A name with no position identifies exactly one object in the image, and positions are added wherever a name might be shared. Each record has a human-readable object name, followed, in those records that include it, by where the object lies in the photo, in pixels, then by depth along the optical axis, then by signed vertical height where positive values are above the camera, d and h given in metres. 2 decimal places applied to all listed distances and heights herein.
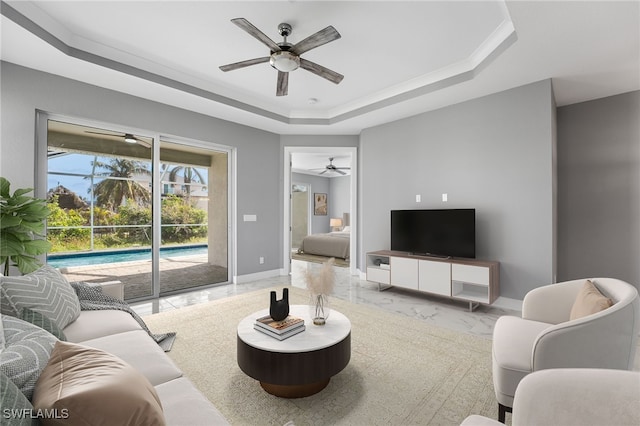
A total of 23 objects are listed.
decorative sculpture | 1.95 -0.63
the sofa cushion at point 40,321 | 1.43 -0.53
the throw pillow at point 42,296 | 1.64 -0.50
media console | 3.41 -0.78
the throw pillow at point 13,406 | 0.67 -0.46
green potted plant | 2.55 -0.12
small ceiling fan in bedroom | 8.55 +1.45
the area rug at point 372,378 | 1.69 -1.14
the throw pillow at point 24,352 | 0.85 -0.45
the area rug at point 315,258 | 6.69 -1.12
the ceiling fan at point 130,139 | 3.80 +1.00
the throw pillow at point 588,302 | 1.49 -0.46
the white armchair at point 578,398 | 0.79 -0.52
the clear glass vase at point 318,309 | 2.07 -0.69
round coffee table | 1.70 -0.86
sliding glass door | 3.47 +0.06
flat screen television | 3.67 -0.23
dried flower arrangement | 2.00 -0.45
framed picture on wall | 10.59 +0.38
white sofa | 1.12 -0.76
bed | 7.13 -0.78
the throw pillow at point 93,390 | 0.73 -0.48
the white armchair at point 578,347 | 1.37 -0.63
